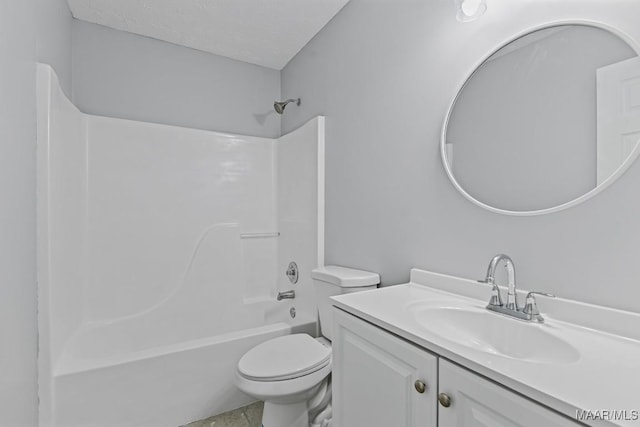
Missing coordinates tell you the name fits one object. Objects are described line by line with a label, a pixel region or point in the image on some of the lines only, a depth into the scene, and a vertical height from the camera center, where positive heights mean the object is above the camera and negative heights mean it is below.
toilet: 1.31 -0.70
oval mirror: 0.83 +0.28
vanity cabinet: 0.60 -0.43
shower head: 2.43 +0.85
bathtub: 1.41 -0.86
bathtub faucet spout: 2.24 -0.62
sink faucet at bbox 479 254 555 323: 0.89 -0.27
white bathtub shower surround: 1.44 -0.32
